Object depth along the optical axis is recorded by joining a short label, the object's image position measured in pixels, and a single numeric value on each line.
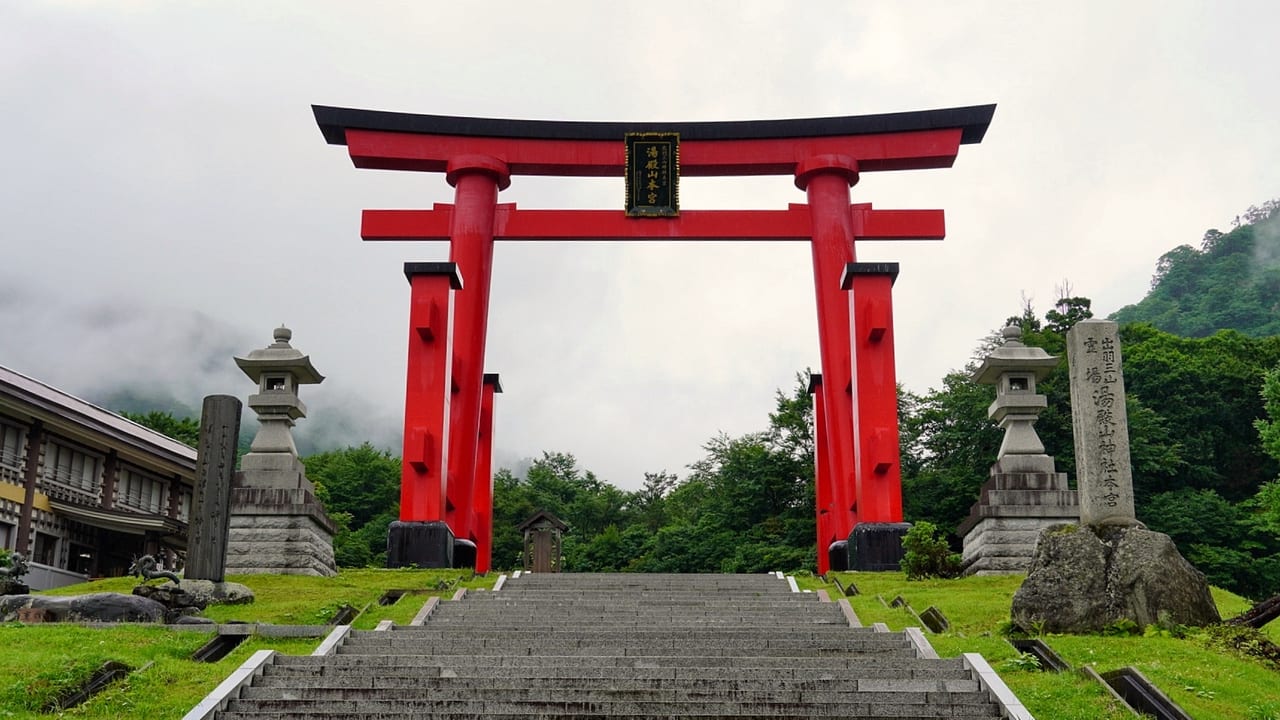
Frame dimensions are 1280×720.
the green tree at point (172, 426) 39.50
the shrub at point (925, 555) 16.33
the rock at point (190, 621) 11.64
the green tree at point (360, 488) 39.28
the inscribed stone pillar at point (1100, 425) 11.51
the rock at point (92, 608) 11.69
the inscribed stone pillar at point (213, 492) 14.06
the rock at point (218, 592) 13.56
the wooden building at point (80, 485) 22.12
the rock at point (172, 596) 12.19
